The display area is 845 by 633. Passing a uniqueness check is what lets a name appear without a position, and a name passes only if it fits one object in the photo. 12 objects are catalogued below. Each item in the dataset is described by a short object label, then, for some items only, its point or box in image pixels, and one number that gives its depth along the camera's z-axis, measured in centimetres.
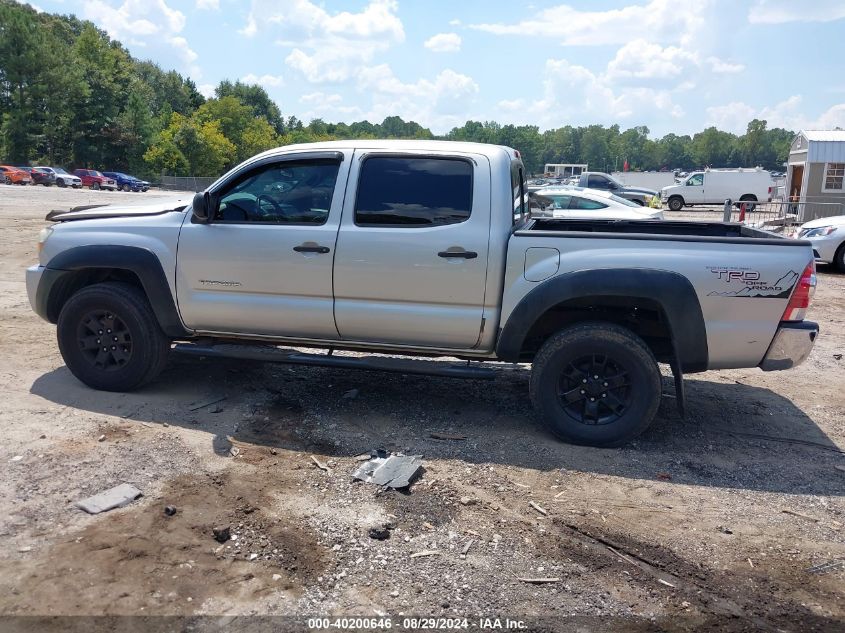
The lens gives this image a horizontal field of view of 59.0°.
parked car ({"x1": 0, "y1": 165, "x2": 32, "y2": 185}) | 4972
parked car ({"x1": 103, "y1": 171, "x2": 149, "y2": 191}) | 5372
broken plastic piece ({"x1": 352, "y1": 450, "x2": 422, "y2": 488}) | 466
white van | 3462
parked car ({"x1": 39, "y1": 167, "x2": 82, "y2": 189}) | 5178
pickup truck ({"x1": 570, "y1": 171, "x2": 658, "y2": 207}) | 2967
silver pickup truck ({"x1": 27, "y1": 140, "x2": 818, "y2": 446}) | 500
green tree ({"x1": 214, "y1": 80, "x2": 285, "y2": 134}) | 11119
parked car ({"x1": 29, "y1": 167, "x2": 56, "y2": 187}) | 5112
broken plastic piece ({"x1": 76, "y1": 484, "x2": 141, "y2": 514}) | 422
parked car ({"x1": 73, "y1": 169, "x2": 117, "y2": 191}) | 5250
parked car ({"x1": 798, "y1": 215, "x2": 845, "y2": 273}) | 1428
